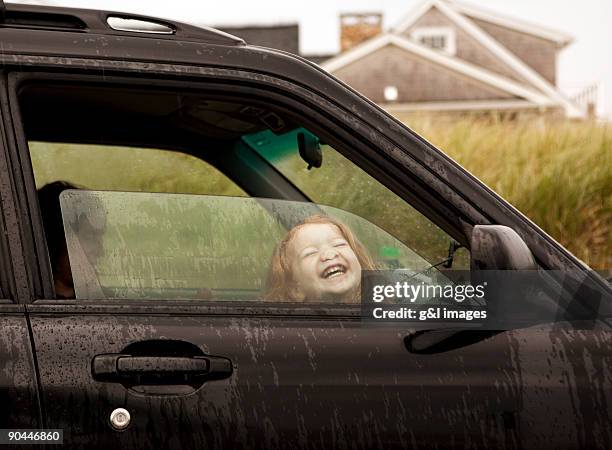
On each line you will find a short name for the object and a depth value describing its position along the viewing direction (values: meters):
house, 38.44
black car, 2.41
